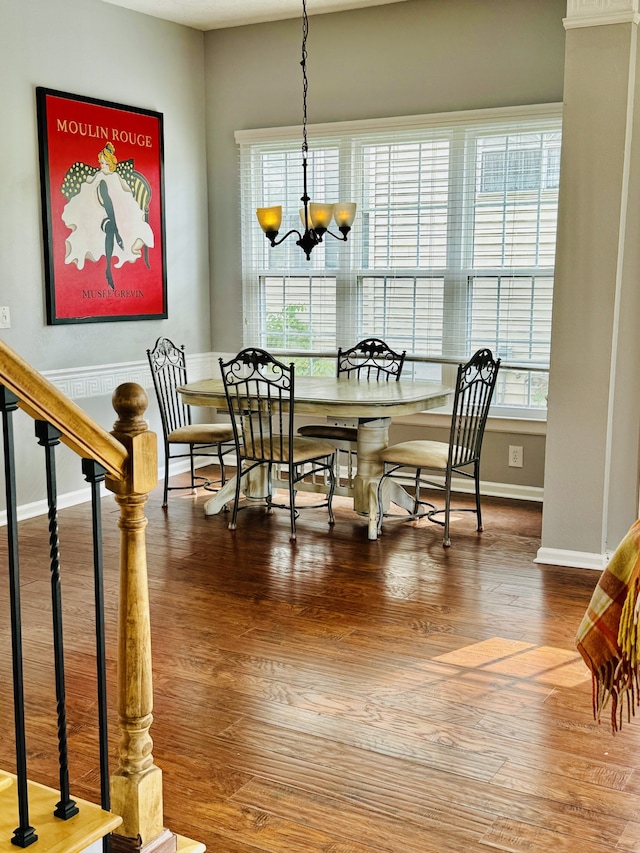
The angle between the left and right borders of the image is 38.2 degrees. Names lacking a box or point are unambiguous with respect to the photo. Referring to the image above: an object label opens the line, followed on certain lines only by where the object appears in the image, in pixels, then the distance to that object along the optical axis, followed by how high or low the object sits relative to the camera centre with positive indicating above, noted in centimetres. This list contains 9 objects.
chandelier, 498 +33
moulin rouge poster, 542 +43
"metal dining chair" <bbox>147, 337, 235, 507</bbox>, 555 -89
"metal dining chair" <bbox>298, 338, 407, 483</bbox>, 554 -56
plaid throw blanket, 176 -67
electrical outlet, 588 -109
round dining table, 483 -66
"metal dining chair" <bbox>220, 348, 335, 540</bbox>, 488 -88
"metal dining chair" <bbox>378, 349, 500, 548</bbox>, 482 -90
